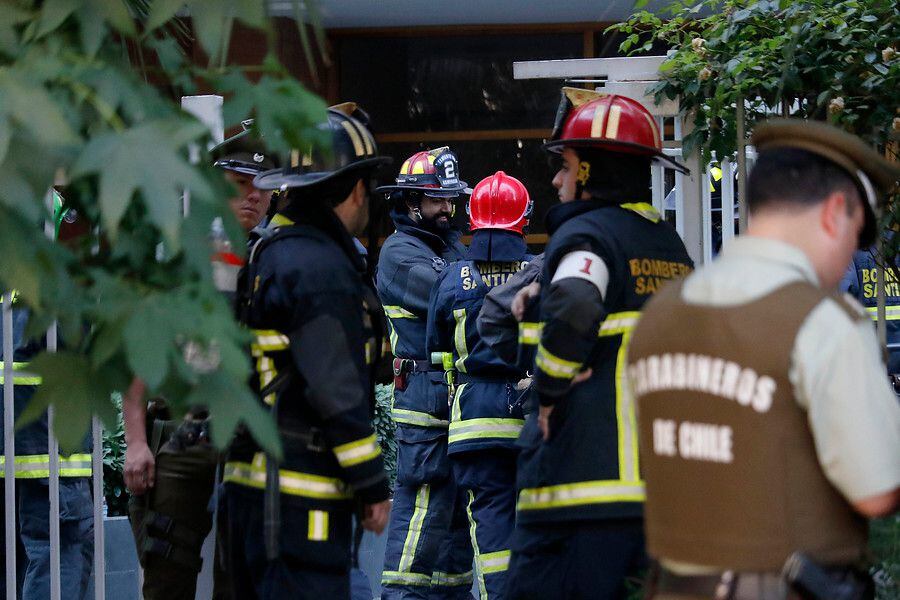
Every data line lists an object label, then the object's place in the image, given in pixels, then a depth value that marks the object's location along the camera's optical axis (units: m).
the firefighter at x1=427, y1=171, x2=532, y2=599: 11.67
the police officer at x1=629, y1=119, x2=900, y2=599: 4.41
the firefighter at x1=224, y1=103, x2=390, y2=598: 7.04
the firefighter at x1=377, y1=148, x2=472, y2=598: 12.63
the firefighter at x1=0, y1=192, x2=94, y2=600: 11.34
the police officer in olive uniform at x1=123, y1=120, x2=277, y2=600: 8.79
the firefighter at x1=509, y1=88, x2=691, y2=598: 7.43
